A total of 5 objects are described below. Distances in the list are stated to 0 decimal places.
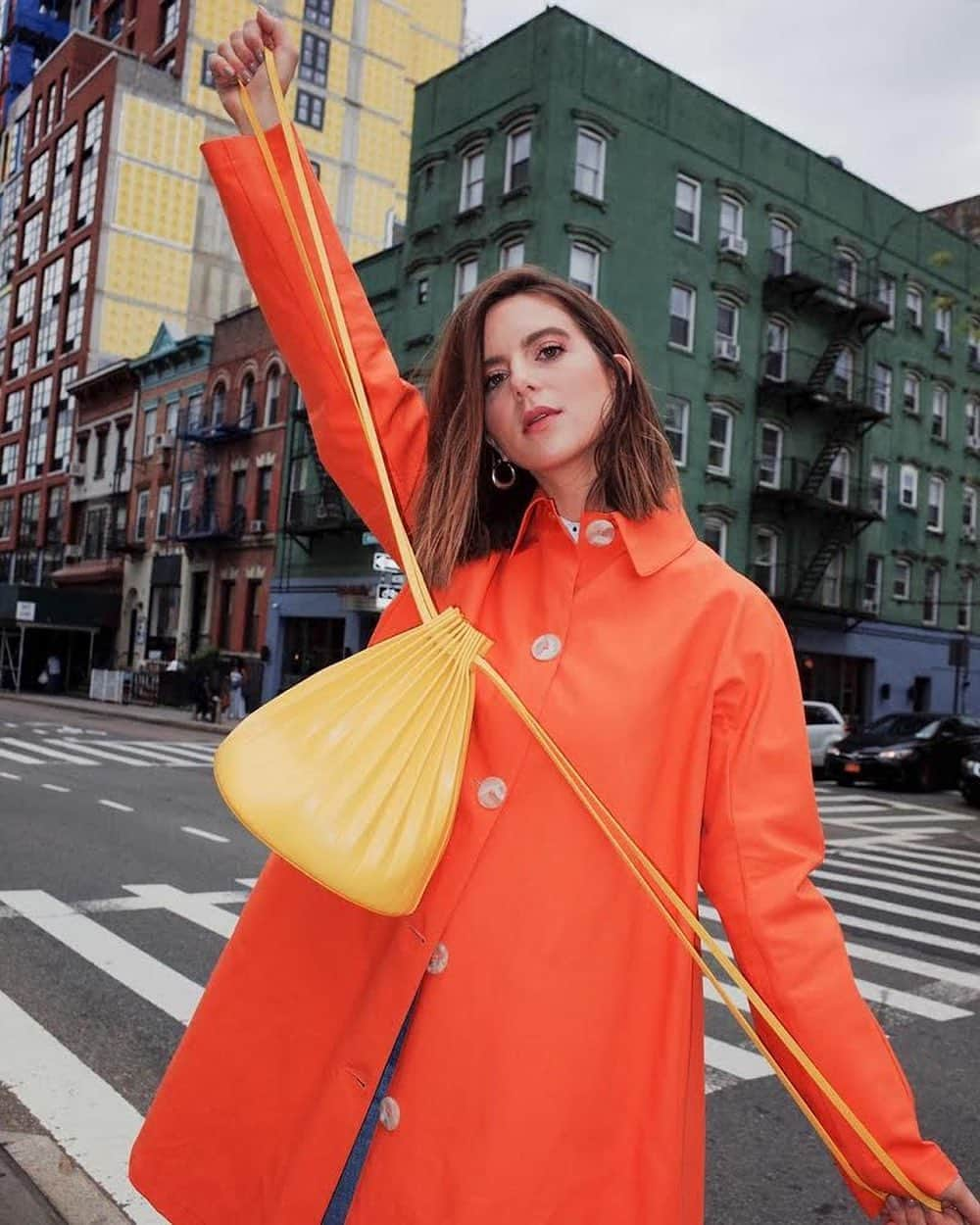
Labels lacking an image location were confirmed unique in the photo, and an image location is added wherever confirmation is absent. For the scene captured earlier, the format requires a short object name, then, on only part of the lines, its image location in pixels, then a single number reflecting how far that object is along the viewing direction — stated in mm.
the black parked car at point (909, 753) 21391
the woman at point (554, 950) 1603
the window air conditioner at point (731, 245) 30344
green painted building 27547
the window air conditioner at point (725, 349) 30453
